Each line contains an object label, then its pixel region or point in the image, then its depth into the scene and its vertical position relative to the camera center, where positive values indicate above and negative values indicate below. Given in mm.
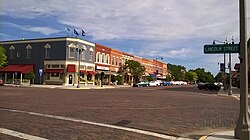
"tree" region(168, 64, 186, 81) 89176 +2809
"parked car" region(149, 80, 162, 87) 51358 -1269
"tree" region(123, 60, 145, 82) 52574 +2645
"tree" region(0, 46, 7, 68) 38665 +3657
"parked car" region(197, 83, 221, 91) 38159 -1413
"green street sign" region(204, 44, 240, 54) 6903 +1062
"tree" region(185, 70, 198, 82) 103196 +1281
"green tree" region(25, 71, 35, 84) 36917 +374
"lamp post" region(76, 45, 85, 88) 38100 +5785
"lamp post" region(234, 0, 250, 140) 5729 -143
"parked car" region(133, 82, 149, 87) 46460 -1390
